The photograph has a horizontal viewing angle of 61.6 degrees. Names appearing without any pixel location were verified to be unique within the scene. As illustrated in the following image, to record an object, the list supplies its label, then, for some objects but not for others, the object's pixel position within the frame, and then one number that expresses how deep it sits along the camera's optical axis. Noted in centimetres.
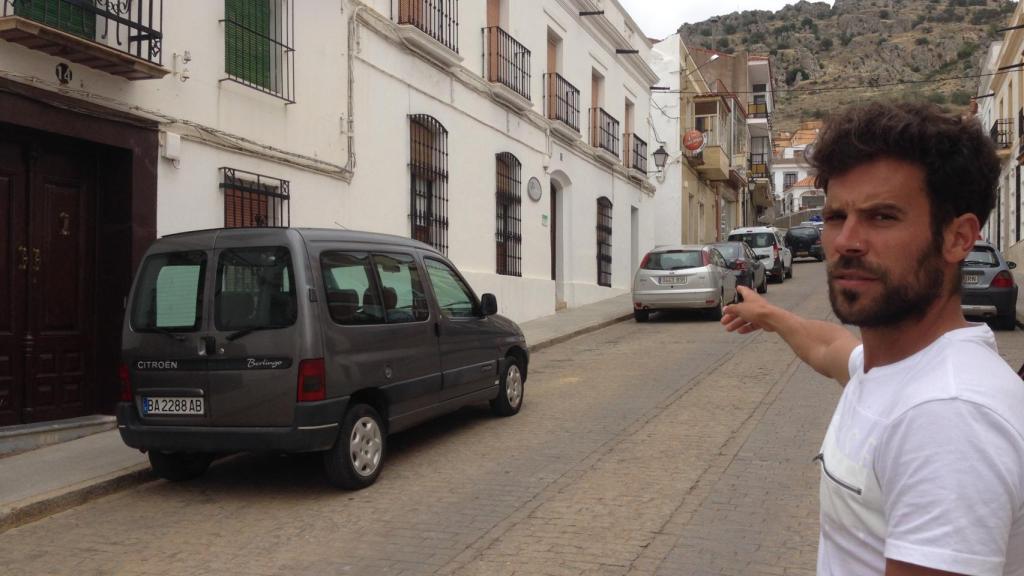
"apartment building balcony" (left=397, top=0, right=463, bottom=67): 1285
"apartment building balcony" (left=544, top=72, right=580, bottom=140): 1906
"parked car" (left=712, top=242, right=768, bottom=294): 2006
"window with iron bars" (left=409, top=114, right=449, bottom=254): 1348
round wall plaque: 1811
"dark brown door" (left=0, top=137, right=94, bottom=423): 751
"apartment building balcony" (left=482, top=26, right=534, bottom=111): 1599
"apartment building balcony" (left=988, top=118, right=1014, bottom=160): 3041
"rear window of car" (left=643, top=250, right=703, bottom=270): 1714
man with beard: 116
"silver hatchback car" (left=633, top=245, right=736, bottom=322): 1683
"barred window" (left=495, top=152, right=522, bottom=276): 1688
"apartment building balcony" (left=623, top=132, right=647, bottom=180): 2534
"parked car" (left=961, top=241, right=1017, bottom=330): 1394
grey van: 579
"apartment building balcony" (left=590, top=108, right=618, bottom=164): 2217
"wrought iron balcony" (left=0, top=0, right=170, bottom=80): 681
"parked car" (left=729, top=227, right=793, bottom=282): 2734
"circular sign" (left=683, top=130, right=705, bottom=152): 3183
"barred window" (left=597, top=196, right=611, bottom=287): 2298
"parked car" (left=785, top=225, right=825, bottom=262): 3903
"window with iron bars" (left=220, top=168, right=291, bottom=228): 938
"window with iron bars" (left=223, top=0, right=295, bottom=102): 959
